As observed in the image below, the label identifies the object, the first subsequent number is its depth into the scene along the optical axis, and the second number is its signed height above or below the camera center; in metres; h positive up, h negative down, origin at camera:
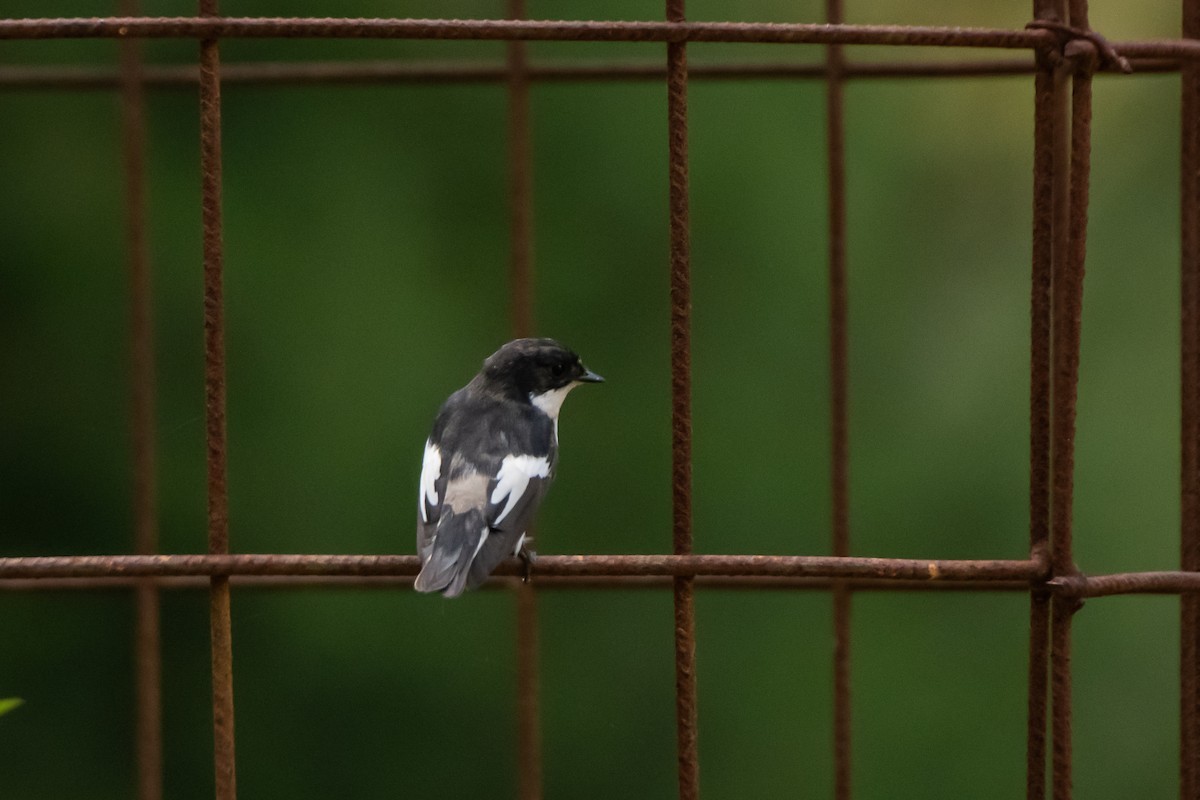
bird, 7.43 -0.29
